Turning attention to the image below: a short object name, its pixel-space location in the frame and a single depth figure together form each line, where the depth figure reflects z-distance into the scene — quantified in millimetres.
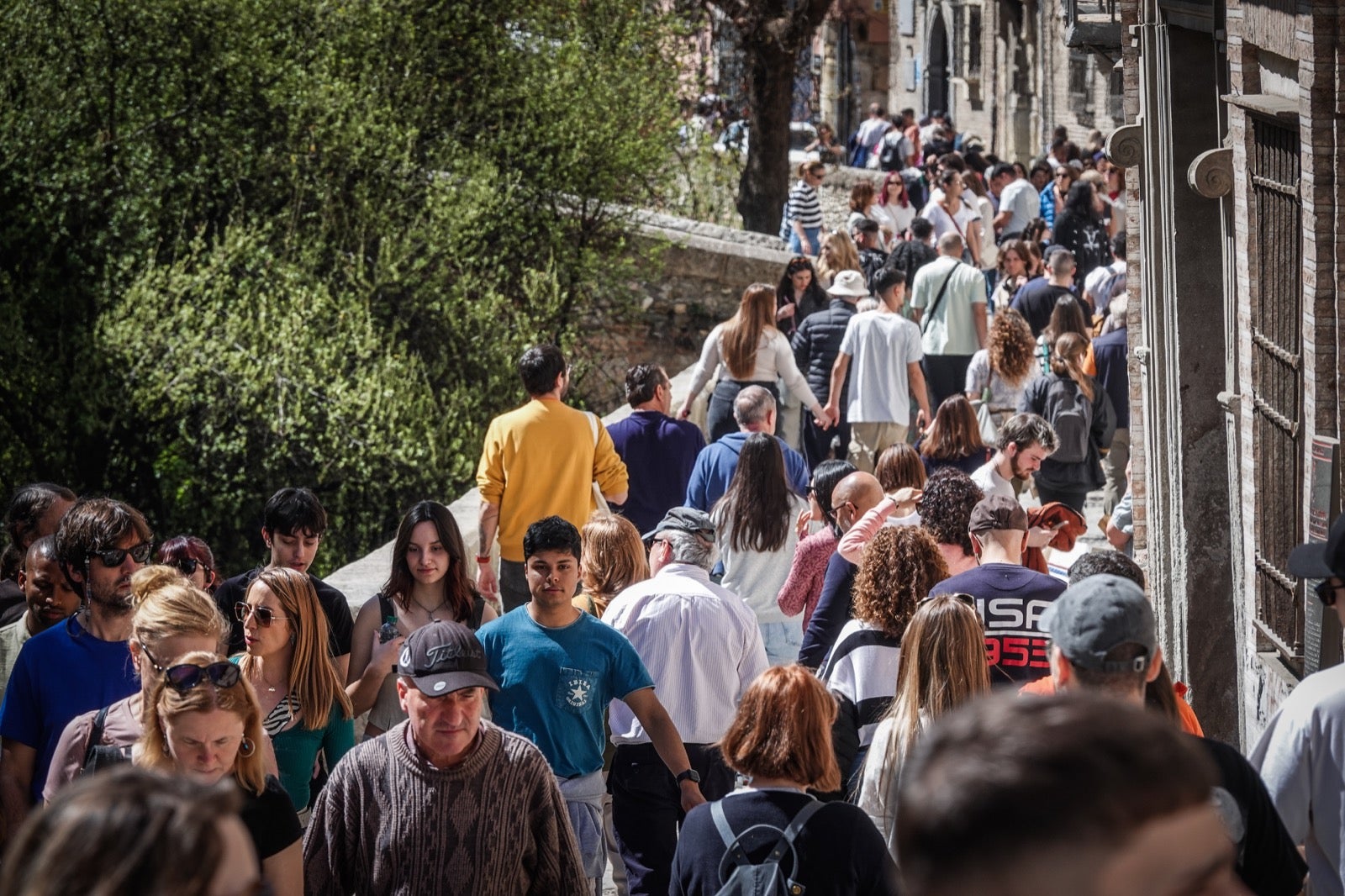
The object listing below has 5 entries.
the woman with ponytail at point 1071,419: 19984
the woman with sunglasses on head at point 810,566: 14117
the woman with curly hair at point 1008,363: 21391
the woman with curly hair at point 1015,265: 26359
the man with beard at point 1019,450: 16047
